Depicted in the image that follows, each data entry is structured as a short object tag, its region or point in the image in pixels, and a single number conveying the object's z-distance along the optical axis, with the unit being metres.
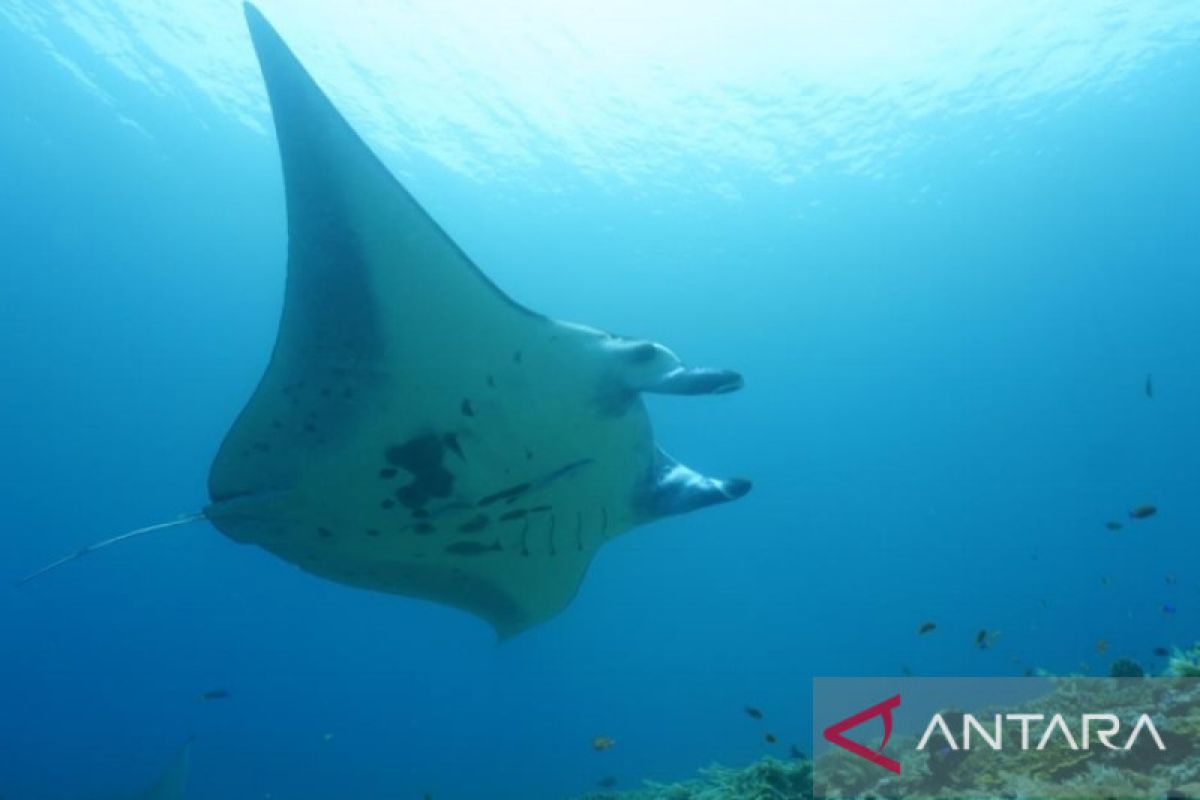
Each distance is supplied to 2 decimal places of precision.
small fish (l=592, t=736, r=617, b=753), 8.25
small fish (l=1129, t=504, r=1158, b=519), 7.91
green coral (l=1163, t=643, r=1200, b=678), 5.98
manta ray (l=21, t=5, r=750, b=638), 3.00
